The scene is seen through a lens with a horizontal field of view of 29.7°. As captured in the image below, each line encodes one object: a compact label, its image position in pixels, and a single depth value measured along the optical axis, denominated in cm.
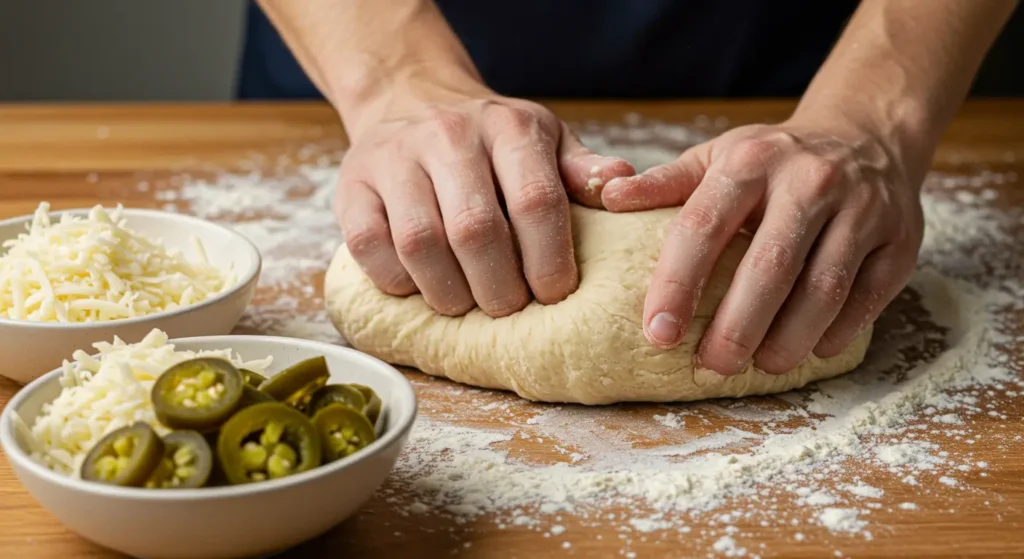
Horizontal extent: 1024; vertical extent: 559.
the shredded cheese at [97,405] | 61
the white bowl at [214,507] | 58
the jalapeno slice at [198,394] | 60
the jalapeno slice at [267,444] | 59
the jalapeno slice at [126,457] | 59
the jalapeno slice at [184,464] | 59
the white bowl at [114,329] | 70
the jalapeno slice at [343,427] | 61
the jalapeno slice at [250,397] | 61
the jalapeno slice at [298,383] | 63
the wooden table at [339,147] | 64
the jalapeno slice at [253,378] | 63
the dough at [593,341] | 73
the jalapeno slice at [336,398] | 63
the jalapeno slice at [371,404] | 63
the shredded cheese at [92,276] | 71
